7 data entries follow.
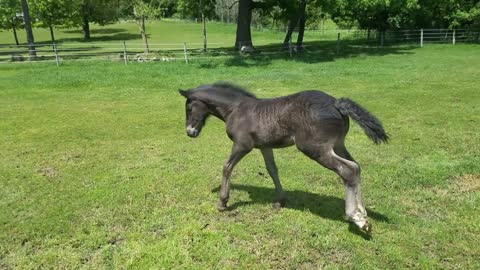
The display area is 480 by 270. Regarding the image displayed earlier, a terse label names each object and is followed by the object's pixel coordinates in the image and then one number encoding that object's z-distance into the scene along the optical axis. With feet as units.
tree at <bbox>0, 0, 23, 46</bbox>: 130.64
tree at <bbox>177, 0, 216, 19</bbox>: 87.97
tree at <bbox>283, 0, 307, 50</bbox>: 83.10
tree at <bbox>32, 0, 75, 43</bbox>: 135.54
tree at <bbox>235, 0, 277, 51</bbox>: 83.76
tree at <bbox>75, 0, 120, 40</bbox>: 154.25
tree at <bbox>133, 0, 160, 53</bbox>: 87.30
